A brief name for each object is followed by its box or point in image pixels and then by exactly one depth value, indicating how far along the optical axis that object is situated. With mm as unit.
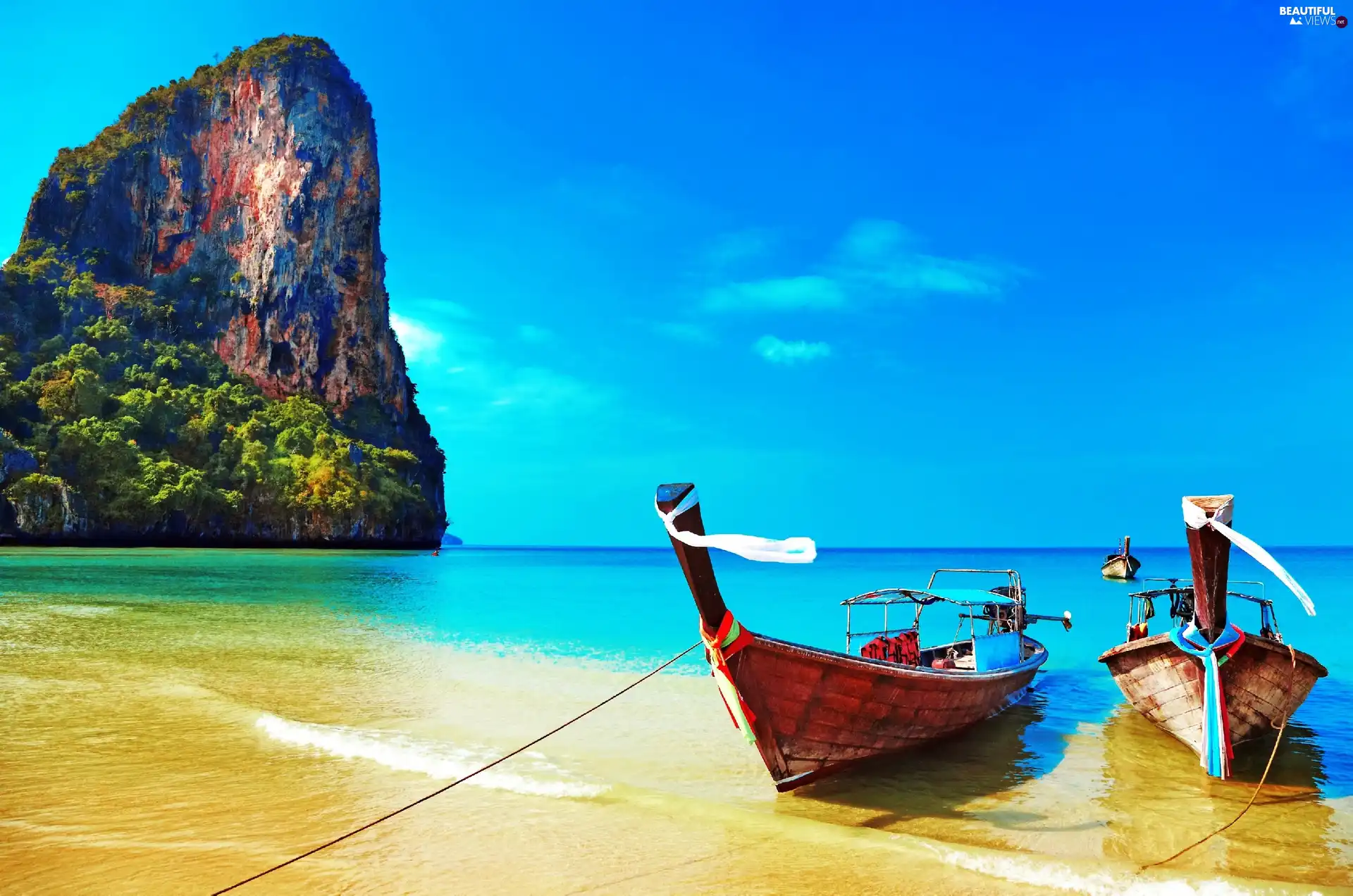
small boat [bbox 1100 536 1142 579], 54094
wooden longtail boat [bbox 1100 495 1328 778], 8305
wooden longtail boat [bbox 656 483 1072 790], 7027
